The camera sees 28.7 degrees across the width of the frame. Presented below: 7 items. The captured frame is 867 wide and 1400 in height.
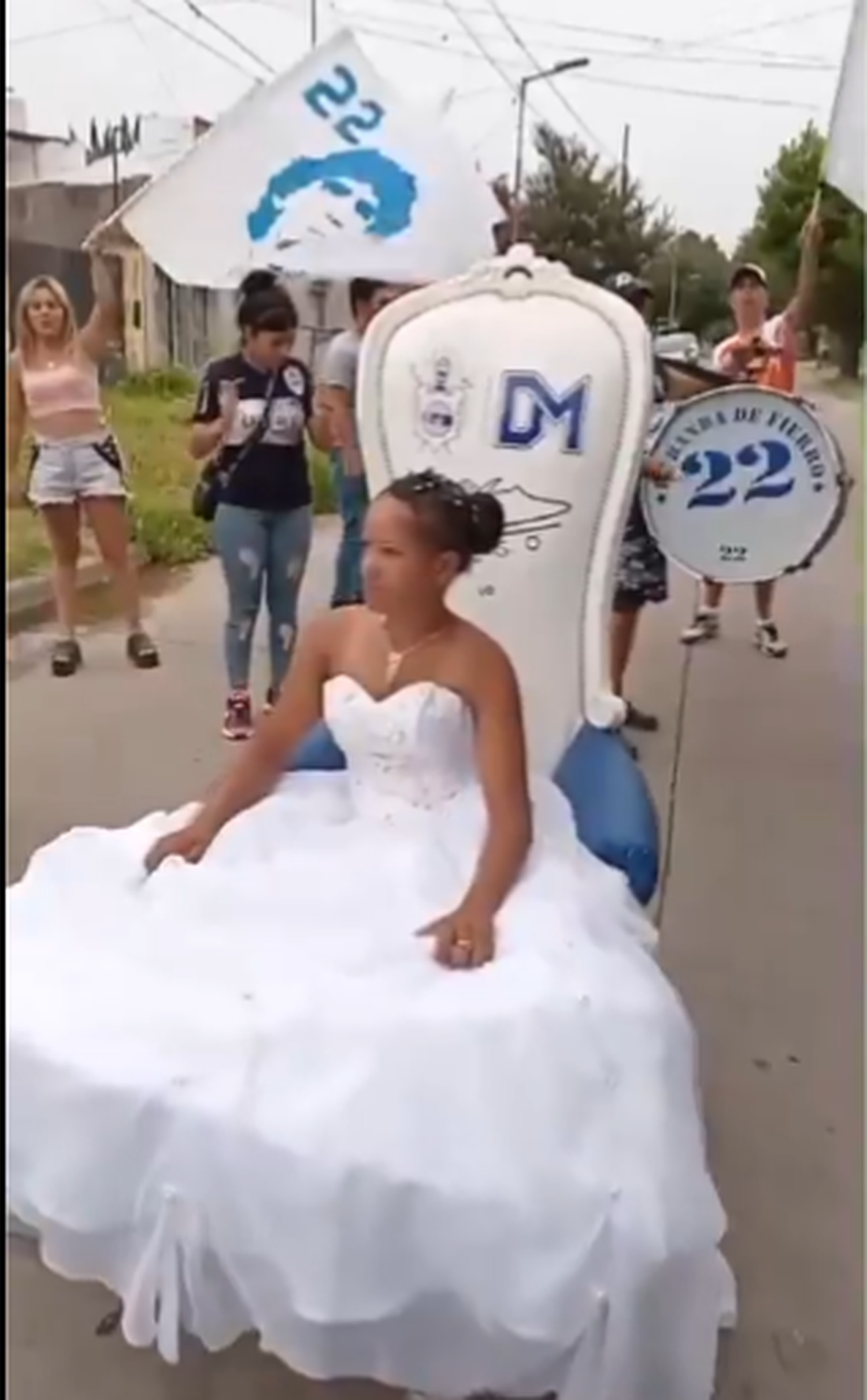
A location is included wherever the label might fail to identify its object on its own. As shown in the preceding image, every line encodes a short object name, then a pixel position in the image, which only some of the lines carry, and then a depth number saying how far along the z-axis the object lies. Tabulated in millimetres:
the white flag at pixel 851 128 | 3127
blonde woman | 5539
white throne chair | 3230
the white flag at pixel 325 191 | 4586
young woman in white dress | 1908
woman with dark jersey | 4949
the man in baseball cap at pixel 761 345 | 6133
